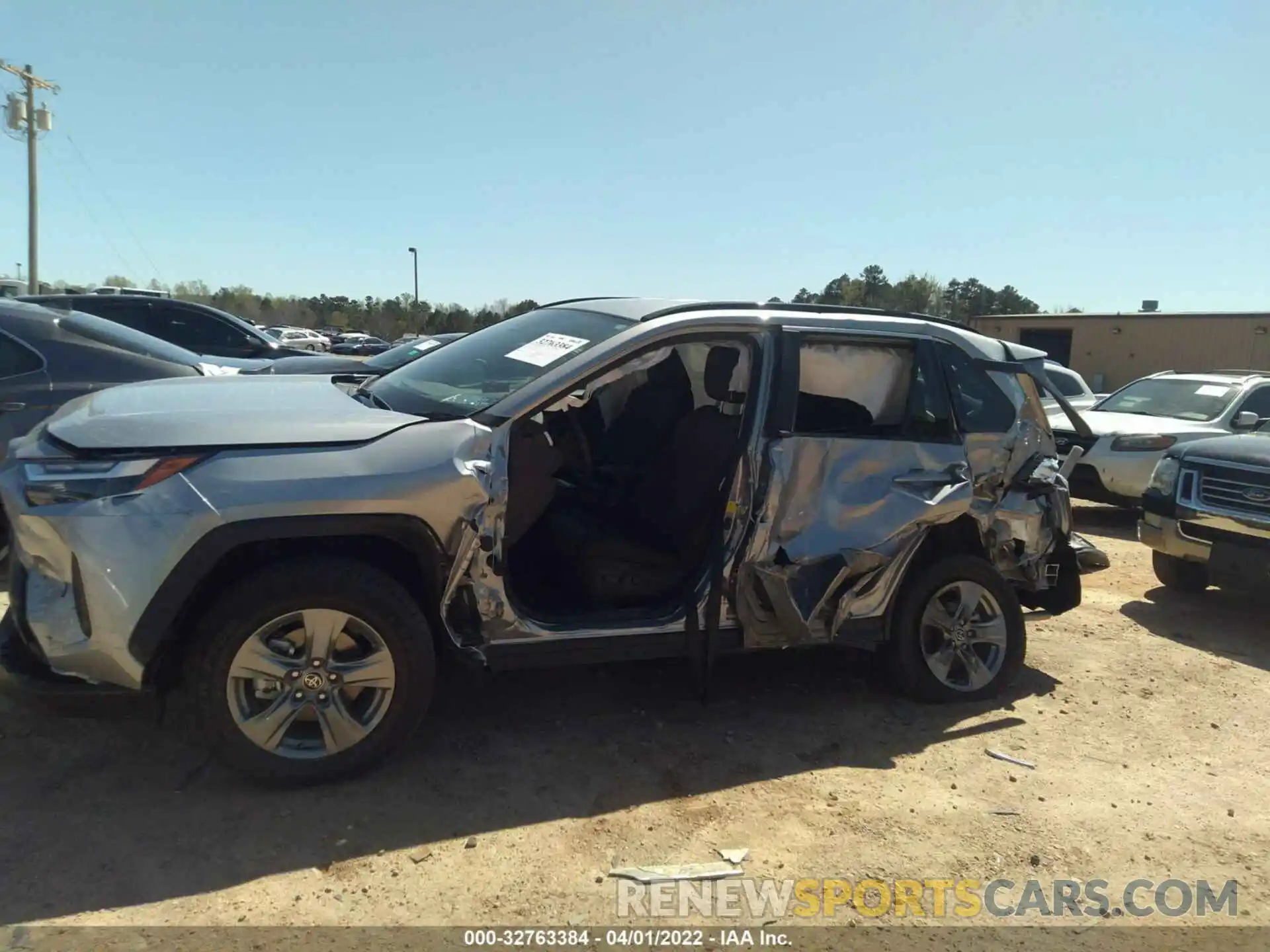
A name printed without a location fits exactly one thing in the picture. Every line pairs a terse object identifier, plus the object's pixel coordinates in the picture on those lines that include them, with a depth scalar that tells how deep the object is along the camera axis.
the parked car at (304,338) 33.56
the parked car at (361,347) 34.47
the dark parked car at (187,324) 9.42
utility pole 29.23
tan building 27.48
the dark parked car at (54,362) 5.33
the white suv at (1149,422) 9.00
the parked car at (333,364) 8.81
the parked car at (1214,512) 5.76
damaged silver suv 3.08
